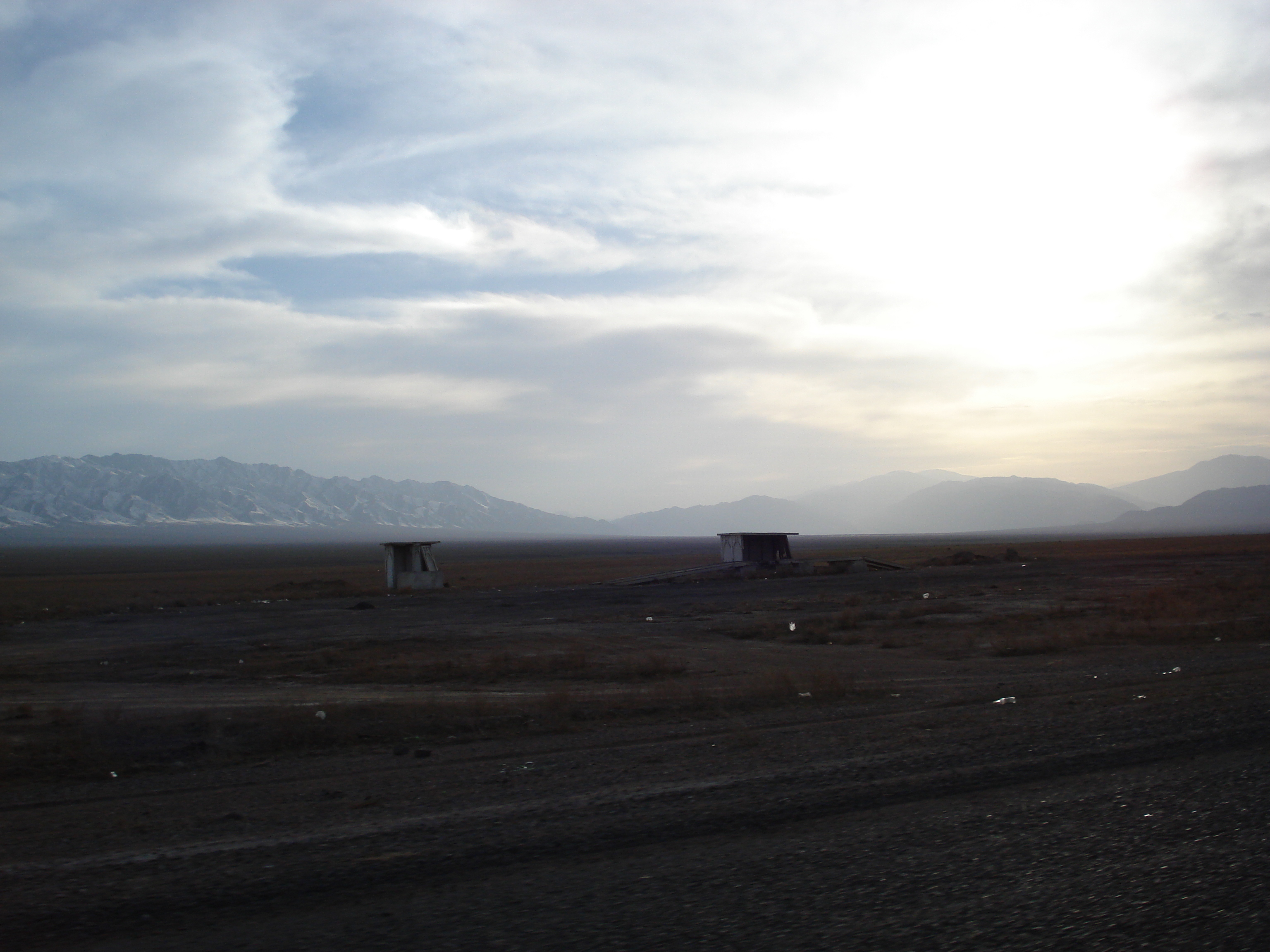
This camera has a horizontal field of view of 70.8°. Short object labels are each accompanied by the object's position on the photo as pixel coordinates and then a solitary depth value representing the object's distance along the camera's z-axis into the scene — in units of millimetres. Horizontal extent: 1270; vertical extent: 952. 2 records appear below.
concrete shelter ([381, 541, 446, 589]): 53247
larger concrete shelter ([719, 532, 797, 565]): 59156
